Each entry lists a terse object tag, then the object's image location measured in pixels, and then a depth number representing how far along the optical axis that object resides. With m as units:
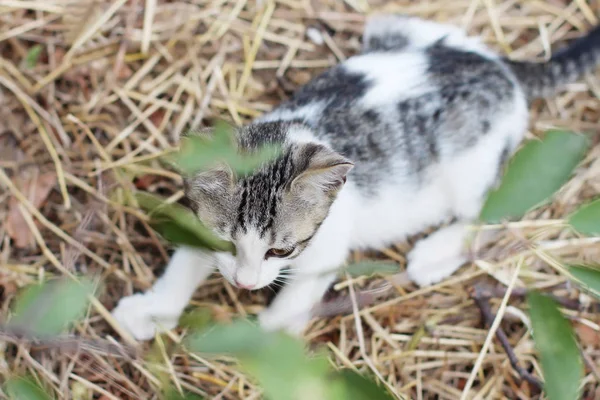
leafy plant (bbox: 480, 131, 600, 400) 0.68
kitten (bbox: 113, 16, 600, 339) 0.82
